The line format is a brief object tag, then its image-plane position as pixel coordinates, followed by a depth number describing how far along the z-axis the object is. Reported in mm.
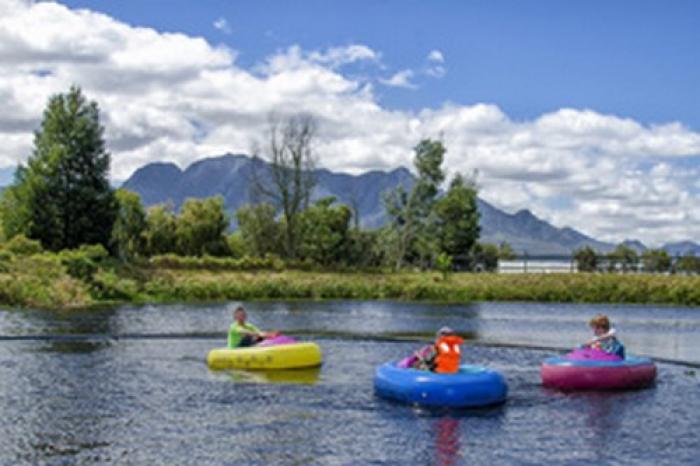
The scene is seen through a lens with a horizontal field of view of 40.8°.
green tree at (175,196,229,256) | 102250
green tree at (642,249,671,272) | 73362
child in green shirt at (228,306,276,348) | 27578
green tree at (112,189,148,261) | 93062
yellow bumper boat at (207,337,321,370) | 26219
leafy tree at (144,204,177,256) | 99812
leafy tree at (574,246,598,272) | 75744
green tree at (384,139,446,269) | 91750
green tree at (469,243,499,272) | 80031
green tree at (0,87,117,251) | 71250
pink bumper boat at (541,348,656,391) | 22984
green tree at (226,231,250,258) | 110406
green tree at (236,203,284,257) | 99750
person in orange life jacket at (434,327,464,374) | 20656
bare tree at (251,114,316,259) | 89500
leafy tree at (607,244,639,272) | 73938
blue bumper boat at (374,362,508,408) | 20062
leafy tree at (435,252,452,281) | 69812
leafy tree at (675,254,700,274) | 71375
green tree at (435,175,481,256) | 88812
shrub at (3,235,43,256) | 63594
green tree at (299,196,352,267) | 99500
